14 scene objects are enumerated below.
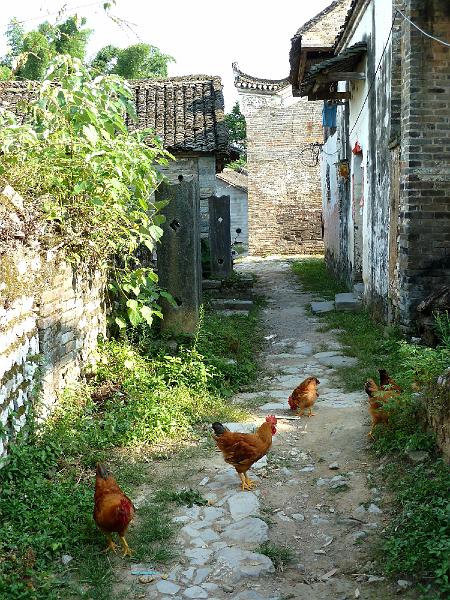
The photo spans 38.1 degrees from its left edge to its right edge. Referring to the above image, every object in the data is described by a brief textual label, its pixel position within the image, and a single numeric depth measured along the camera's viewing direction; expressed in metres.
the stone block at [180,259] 7.65
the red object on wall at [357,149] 11.88
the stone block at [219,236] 13.01
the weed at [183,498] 4.59
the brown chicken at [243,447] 4.73
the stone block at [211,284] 12.70
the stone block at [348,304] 11.38
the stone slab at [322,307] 11.52
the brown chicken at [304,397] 6.20
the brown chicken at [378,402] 5.31
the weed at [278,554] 3.82
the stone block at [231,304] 11.78
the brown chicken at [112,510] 3.80
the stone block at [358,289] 11.88
